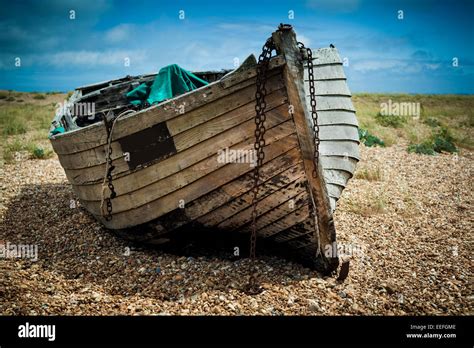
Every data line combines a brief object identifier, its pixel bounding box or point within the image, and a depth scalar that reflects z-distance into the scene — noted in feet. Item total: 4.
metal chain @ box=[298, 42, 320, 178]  11.55
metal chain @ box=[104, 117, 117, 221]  12.61
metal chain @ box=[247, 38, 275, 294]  11.40
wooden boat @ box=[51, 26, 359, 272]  11.82
